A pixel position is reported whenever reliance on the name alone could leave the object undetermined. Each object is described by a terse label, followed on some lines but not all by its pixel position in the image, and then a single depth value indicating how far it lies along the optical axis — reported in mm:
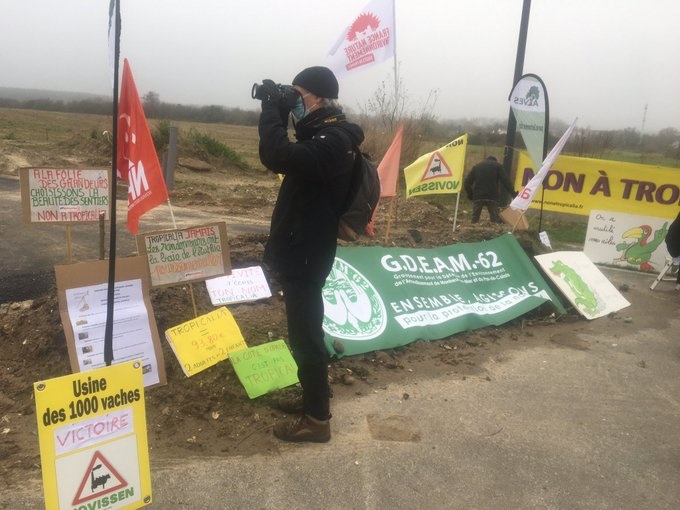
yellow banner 9016
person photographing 2703
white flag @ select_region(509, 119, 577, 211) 6680
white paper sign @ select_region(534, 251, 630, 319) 6047
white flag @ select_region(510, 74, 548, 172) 7590
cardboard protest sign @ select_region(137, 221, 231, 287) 3781
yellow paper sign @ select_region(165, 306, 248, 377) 3783
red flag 3273
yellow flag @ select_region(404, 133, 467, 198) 7875
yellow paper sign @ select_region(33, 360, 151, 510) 1979
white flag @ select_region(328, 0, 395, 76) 6016
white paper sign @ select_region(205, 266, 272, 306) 4602
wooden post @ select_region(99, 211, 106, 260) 3567
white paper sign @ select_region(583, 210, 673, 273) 8680
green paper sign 3629
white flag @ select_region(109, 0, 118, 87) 2102
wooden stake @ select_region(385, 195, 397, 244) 6310
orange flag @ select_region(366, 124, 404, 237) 6500
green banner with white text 4672
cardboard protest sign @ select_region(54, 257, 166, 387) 3428
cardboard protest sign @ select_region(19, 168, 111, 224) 3693
